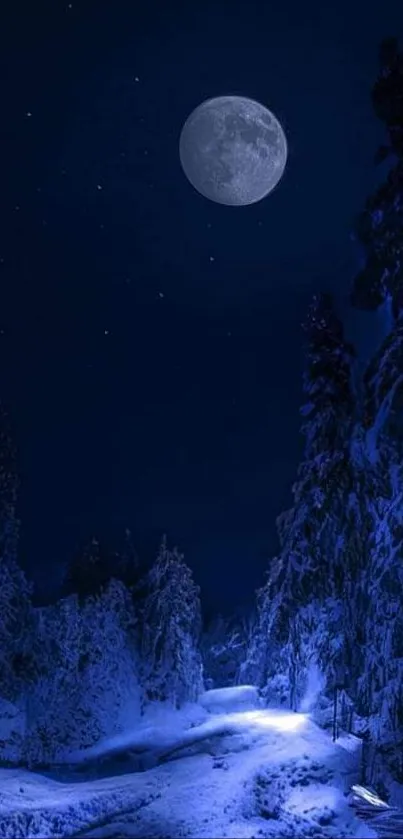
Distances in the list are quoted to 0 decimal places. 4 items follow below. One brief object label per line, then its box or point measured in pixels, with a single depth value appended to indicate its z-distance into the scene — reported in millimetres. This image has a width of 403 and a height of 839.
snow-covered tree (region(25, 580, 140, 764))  22328
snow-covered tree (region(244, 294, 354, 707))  21672
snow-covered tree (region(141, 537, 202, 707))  26250
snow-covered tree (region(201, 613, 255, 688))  41062
